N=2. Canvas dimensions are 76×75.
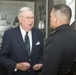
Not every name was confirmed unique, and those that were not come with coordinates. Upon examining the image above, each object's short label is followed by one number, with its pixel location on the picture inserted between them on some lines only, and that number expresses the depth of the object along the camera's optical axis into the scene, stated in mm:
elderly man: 2938
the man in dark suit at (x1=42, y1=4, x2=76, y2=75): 2332
